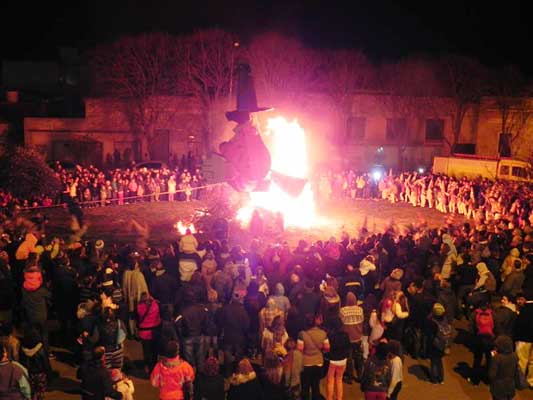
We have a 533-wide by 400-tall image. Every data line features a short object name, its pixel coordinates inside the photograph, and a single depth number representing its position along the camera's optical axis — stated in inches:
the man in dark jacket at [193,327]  336.5
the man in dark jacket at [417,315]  367.5
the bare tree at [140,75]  1451.8
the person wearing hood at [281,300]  360.8
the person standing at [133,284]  388.8
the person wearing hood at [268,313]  345.4
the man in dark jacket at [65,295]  397.4
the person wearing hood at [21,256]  448.8
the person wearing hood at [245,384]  261.0
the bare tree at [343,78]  1581.0
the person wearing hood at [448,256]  472.1
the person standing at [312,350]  310.7
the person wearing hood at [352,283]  393.4
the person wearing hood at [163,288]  387.9
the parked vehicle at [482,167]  1141.1
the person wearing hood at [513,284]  418.6
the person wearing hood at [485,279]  421.7
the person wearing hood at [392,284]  376.5
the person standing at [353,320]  338.6
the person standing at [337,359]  307.9
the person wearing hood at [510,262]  453.7
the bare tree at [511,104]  1524.4
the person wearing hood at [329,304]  338.3
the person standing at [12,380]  257.6
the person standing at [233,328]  343.6
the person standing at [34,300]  358.0
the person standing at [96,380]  257.8
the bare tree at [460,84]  1598.2
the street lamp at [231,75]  1423.5
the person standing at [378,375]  282.0
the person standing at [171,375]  269.1
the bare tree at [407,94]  1608.0
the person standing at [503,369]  300.3
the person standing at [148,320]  348.2
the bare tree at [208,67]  1441.9
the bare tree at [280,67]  1504.7
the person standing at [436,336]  346.3
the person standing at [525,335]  355.3
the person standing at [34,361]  298.7
